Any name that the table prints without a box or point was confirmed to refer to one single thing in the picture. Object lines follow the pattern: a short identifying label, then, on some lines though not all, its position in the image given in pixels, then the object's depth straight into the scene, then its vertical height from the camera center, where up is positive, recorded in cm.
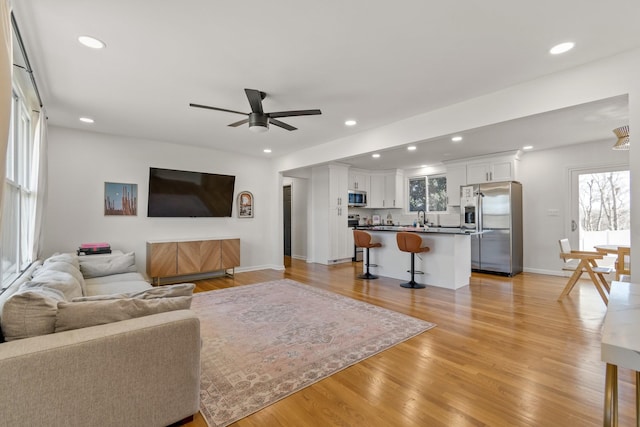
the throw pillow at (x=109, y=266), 372 -67
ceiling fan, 302 +111
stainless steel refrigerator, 567 -14
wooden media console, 479 -72
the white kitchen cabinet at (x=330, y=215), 712 +6
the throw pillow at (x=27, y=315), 140 -50
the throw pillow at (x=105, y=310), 154 -55
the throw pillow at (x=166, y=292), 190 -51
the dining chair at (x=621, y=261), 321 -47
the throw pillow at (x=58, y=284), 198 -49
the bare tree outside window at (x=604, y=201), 511 +33
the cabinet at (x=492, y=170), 588 +103
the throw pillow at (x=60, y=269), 261 -50
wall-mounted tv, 517 +44
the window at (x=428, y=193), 764 +68
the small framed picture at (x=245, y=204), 632 +28
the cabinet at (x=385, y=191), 821 +77
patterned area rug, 199 -118
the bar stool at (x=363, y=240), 516 -40
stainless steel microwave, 784 +54
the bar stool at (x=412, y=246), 454 -45
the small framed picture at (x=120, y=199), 480 +30
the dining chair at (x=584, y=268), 370 -64
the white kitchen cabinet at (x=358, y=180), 789 +104
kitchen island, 465 -71
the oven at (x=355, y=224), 747 -23
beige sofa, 128 -76
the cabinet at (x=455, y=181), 655 +86
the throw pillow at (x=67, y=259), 306 -48
